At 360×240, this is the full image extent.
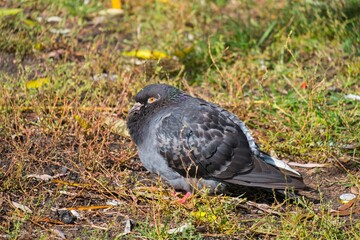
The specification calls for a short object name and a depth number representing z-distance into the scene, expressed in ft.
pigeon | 35.12
